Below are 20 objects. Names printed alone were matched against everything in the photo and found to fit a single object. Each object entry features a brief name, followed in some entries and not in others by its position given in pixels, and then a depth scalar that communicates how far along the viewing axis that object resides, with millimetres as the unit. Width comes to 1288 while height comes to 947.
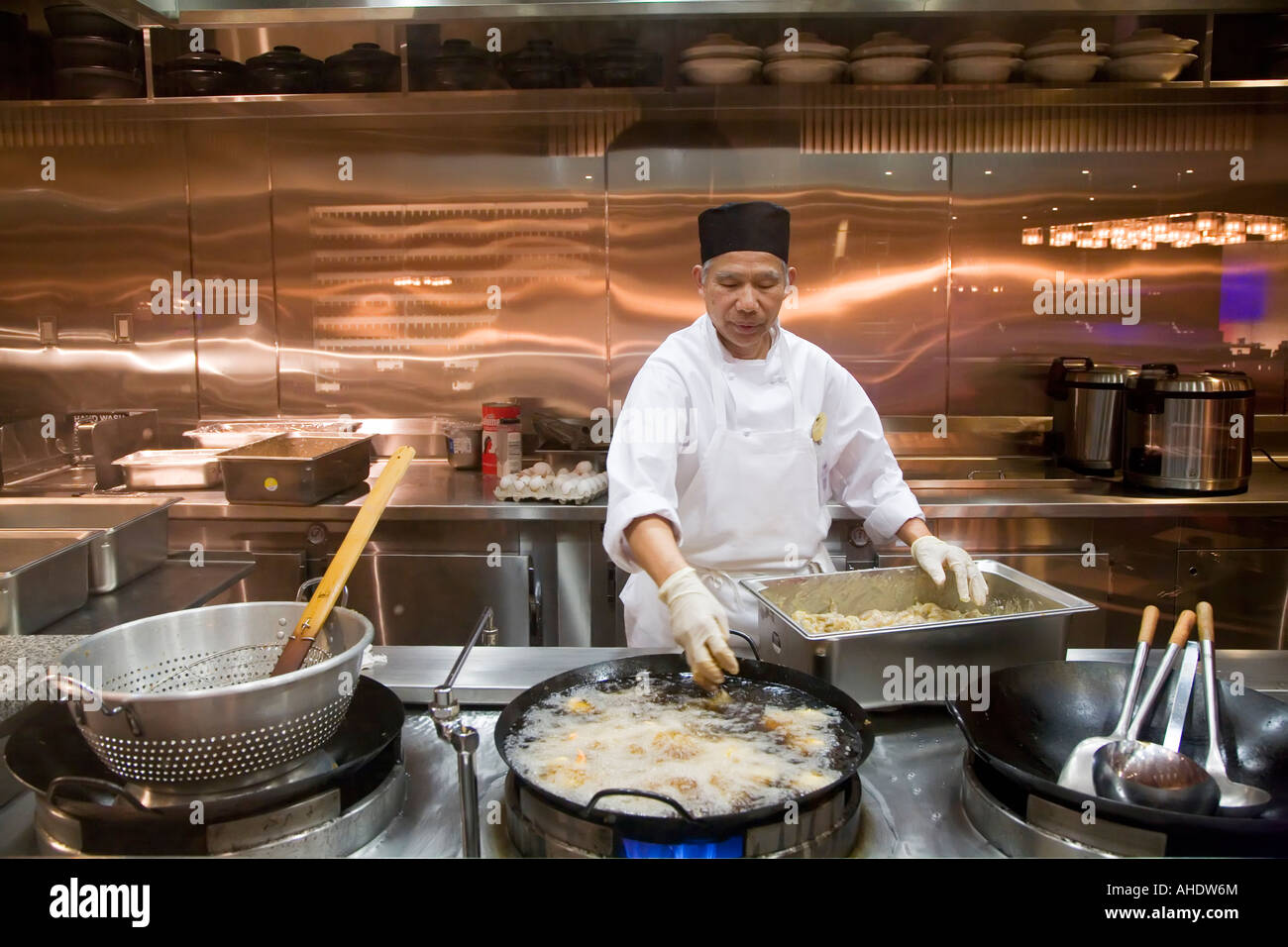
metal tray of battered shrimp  1493
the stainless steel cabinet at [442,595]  3547
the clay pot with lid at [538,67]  3830
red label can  4004
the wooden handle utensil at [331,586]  1300
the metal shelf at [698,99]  3750
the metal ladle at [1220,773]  1194
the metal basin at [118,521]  2400
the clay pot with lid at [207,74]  3854
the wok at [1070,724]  1248
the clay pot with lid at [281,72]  3883
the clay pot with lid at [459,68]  3814
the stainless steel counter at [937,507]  3463
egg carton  3500
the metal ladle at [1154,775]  1146
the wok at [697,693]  1038
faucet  1092
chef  2213
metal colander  1078
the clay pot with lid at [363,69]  3840
